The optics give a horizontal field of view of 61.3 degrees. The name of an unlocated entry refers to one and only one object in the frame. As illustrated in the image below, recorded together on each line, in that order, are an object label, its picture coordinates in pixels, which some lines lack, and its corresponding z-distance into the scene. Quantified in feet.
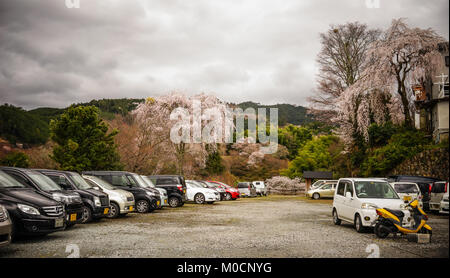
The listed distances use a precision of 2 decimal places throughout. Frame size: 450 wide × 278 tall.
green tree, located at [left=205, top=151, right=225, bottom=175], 139.08
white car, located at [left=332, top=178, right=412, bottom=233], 35.12
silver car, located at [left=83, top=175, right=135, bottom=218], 47.75
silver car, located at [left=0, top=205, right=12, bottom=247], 23.58
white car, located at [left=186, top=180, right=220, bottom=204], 79.97
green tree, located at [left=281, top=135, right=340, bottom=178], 143.64
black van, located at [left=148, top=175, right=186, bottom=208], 69.62
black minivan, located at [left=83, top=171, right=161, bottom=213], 55.72
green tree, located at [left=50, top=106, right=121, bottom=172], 78.74
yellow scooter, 30.73
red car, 105.19
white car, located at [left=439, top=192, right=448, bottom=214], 42.57
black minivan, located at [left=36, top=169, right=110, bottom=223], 40.88
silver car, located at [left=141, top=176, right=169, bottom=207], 60.59
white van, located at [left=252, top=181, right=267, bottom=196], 138.21
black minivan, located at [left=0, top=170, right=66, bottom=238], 28.02
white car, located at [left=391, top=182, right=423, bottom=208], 54.85
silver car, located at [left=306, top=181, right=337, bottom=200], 109.70
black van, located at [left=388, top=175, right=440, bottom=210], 56.49
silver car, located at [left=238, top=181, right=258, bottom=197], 126.00
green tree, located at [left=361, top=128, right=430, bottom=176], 80.18
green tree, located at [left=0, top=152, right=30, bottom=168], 85.51
